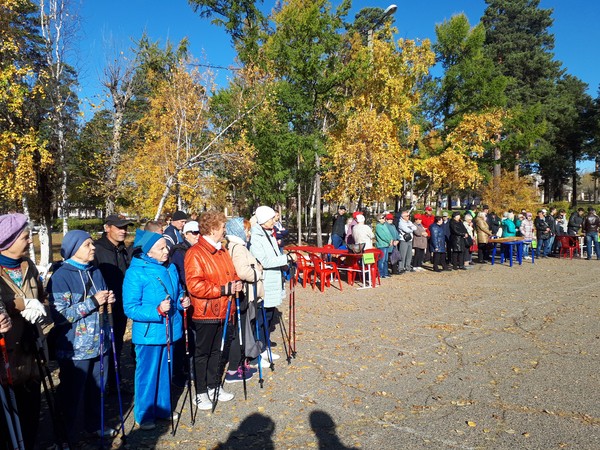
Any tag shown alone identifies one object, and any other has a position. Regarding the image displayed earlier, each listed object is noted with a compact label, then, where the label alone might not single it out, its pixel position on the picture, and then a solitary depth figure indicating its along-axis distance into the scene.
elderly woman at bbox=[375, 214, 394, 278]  12.78
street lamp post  17.23
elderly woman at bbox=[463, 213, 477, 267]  14.64
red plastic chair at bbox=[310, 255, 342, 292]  11.15
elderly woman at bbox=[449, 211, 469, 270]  13.98
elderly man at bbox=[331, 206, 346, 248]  15.48
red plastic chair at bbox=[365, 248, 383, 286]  11.52
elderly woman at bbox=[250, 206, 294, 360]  5.62
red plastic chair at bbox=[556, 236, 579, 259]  16.86
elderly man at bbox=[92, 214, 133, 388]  5.05
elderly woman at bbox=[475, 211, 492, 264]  15.16
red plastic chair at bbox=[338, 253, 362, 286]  12.01
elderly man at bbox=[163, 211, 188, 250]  6.61
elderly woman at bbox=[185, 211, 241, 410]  4.40
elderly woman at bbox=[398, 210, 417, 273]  13.54
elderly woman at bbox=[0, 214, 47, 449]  3.09
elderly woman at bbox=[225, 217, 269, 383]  4.93
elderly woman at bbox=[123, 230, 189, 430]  4.04
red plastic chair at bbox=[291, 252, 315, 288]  11.76
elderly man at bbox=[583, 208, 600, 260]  16.08
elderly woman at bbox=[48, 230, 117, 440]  3.71
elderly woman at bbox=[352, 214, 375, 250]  11.62
